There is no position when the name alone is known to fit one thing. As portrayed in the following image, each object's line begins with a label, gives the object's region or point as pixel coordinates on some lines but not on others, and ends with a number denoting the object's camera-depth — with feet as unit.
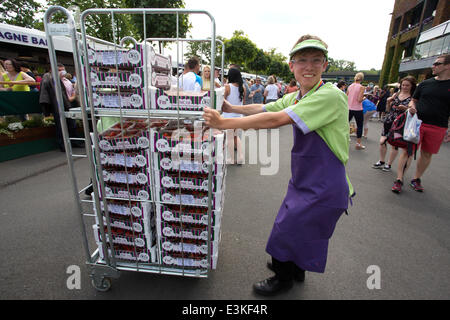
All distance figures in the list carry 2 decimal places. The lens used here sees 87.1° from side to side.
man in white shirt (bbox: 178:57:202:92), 13.60
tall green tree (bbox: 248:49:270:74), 122.21
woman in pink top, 20.16
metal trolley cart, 4.81
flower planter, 16.42
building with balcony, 54.52
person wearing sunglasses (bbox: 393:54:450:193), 11.82
